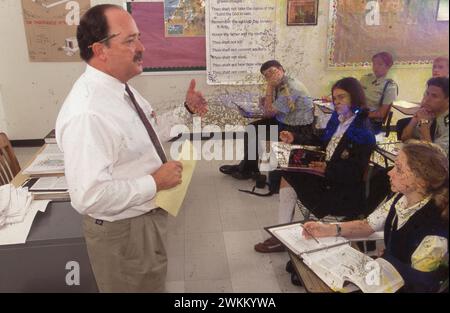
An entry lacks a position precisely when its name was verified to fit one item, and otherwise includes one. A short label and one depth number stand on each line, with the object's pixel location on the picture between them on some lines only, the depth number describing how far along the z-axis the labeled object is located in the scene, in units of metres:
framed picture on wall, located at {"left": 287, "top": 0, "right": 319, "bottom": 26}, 4.06
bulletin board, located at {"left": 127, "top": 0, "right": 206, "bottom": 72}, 4.05
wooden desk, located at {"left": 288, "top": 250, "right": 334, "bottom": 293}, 1.18
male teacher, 1.11
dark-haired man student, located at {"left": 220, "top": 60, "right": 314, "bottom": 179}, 2.47
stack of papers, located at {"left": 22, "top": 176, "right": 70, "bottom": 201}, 1.85
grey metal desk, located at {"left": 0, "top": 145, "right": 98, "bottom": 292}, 1.54
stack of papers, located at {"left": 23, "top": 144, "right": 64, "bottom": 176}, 2.10
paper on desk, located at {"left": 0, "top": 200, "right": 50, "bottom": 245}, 1.53
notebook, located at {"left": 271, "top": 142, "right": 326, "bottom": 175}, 2.13
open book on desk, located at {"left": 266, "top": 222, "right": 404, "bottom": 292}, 1.08
